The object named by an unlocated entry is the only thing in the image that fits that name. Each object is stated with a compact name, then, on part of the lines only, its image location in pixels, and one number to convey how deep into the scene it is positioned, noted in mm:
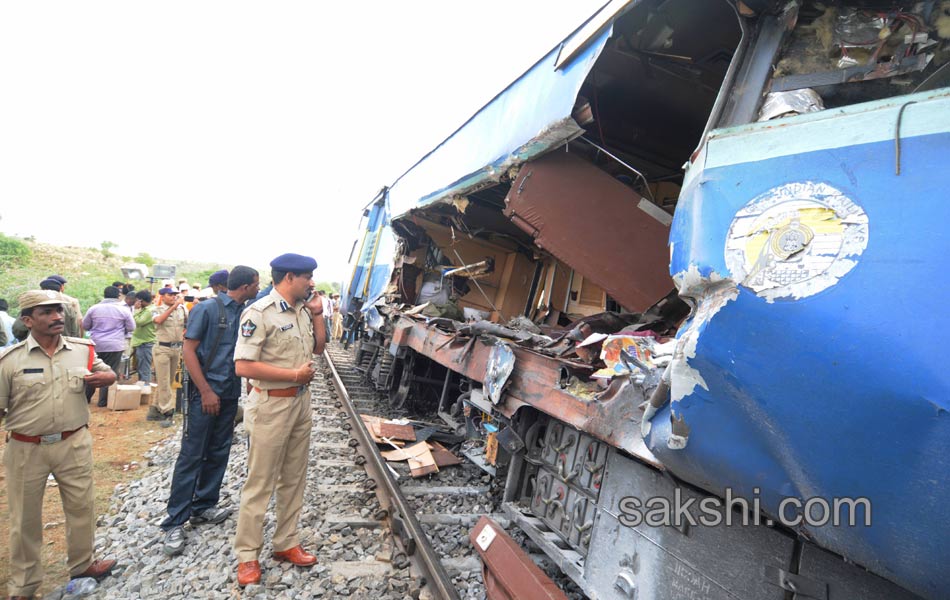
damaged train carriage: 1003
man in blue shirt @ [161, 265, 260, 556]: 3299
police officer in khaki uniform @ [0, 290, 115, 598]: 2615
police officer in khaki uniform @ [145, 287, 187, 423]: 6480
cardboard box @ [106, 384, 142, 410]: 6789
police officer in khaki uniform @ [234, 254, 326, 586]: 2777
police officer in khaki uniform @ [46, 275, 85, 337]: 5615
